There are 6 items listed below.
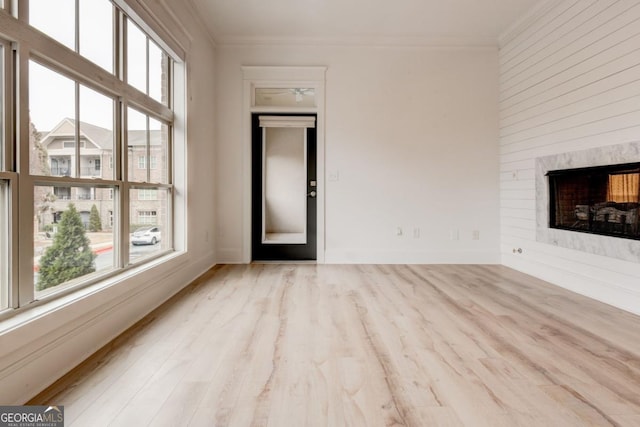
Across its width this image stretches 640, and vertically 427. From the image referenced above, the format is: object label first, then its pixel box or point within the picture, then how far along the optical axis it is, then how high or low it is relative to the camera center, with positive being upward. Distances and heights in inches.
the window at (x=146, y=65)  91.4 +46.5
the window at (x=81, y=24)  60.6 +40.2
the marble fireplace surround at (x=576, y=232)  96.7 +2.0
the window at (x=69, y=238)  60.4 -5.7
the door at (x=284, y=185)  166.1 +14.1
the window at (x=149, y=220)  94.4 -2.6
